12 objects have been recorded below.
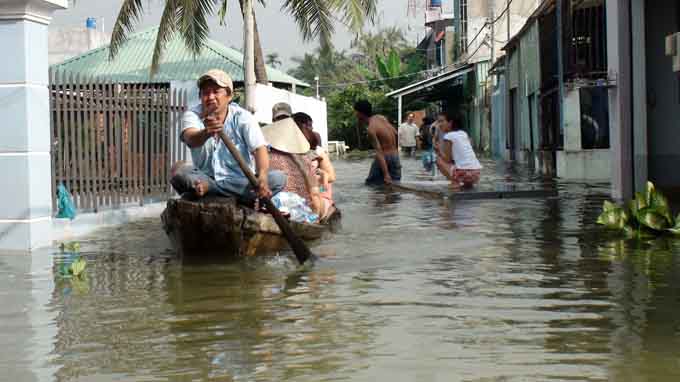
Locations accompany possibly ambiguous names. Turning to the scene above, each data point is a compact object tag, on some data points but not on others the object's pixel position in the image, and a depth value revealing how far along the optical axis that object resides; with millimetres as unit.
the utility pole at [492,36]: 39269
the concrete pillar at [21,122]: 9531
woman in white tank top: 16656
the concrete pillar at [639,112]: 13789
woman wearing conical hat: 10336
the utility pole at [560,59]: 20344
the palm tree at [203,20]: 21609
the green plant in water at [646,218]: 9680
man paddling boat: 8422
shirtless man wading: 17688
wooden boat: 8484
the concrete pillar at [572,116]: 19609
